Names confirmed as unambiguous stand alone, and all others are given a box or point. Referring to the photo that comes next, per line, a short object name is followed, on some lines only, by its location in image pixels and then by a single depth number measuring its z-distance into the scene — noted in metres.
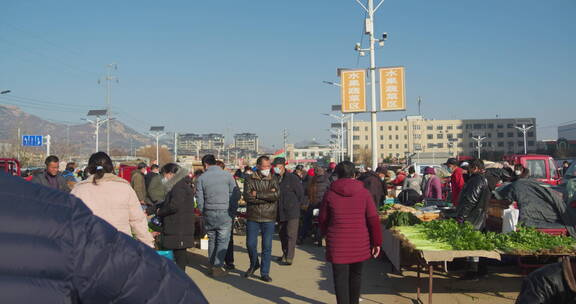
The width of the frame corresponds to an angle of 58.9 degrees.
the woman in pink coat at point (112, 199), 5.23
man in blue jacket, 8.89
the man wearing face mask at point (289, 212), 10.16
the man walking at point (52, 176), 10.47
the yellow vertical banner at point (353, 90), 22.25
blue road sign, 45.78
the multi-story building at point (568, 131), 122.59
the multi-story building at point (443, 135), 138.88
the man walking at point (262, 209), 8.77
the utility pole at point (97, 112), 77.22
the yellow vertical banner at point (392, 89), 21.60
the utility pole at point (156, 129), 103.38
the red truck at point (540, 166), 22.34
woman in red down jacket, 5.91
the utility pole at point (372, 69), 23.28
